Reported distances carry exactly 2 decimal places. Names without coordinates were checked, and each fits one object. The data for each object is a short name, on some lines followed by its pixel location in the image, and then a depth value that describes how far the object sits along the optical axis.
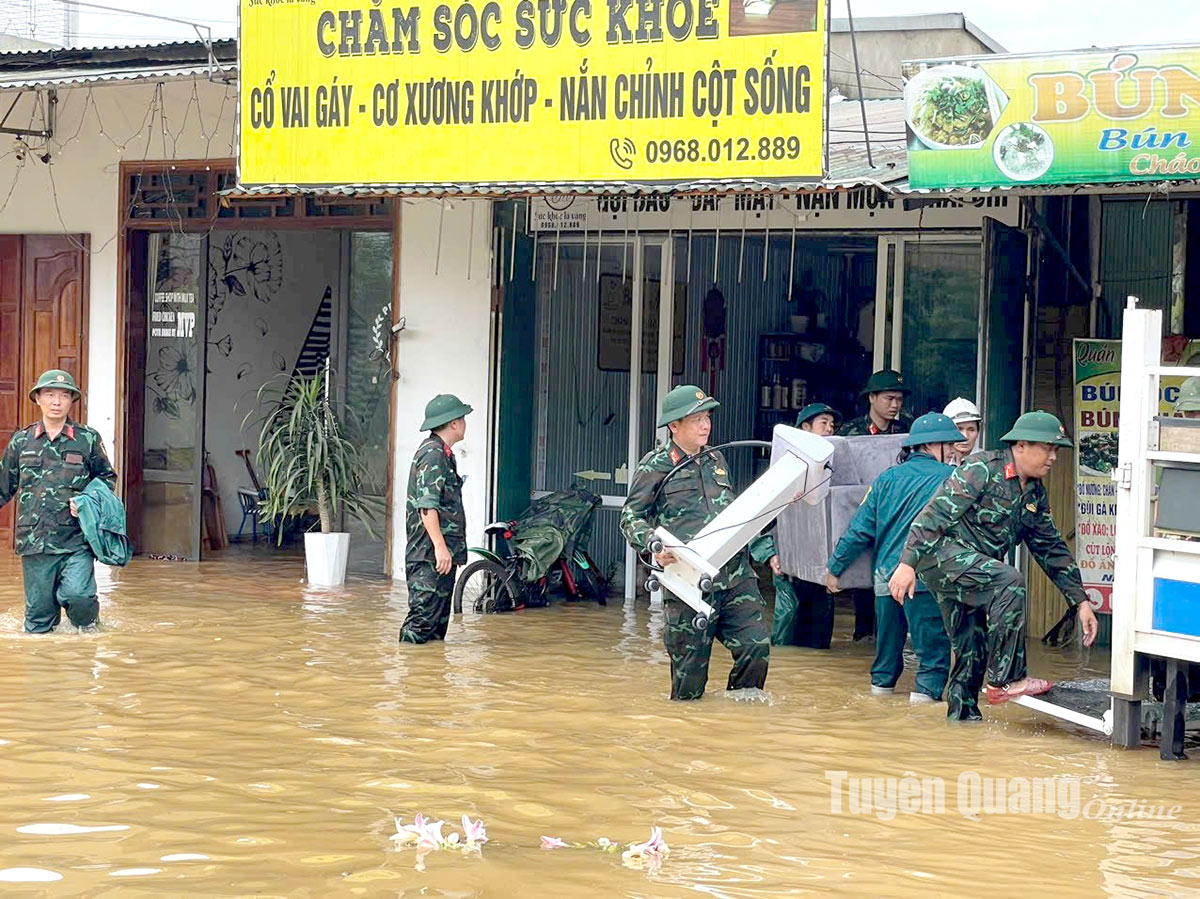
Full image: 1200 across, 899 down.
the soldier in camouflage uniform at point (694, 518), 8.10
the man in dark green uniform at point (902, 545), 8.48
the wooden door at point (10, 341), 14.20
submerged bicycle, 11.55
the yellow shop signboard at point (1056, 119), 8.28
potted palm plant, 12.23
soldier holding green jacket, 9.73
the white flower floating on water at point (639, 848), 5.55
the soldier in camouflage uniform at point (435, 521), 9.60
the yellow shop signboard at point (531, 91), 9.52
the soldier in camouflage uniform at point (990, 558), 7.79
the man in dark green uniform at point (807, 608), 10.30
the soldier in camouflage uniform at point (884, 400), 10.35
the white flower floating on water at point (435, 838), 5.56
